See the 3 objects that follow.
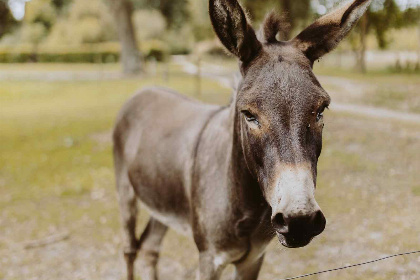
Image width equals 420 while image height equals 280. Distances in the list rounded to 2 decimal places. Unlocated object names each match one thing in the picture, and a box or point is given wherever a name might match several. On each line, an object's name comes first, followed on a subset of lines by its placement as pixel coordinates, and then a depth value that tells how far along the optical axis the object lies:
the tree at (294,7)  28.66
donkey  1.96
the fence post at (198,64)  13.30
